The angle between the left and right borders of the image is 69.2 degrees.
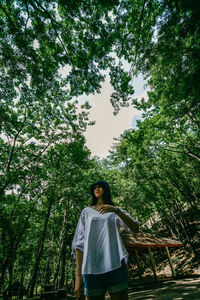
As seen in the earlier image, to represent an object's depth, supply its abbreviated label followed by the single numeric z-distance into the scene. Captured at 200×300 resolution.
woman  1.38
